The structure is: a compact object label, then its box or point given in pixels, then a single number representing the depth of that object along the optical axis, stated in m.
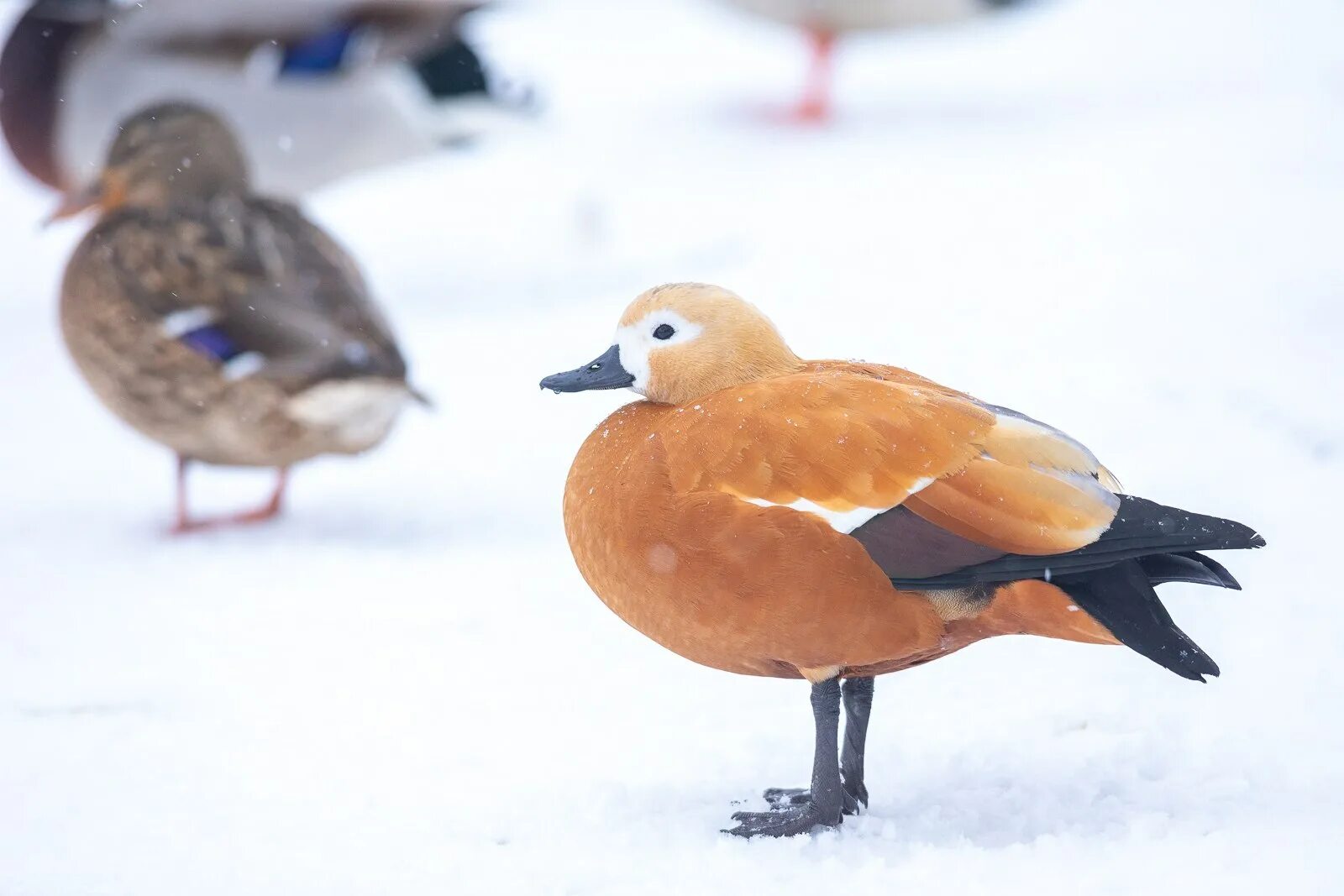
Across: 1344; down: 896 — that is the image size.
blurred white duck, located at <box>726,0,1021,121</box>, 13.64
